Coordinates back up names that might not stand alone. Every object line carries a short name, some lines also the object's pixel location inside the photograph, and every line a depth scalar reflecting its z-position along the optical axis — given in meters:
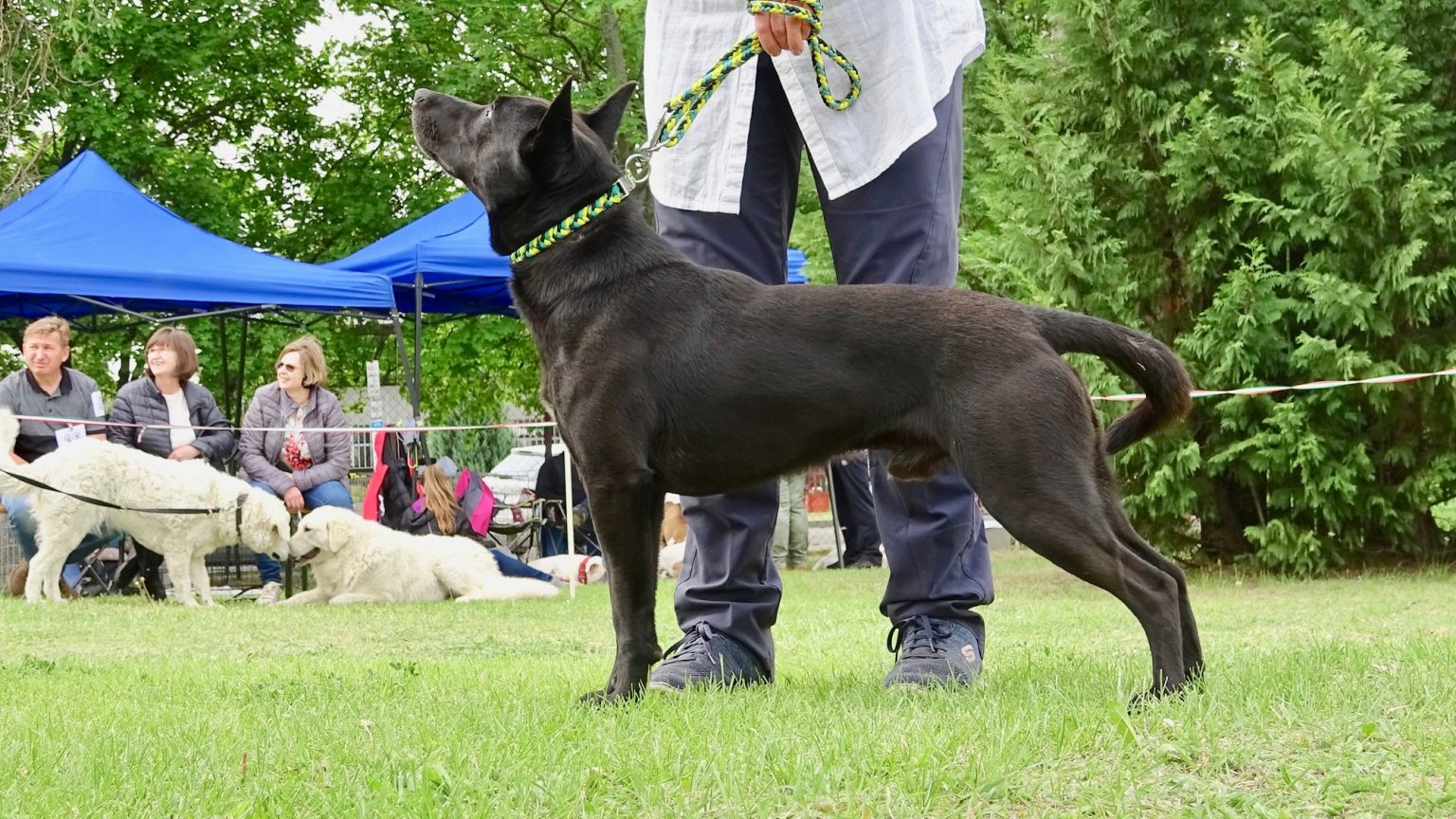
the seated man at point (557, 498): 12.42
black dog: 2.82
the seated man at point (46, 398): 9.29
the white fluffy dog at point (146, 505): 8.67
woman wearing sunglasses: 9.86
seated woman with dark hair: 9.59
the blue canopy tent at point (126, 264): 10.43
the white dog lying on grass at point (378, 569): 9.05
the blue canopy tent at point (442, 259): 11.78
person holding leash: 3.54
